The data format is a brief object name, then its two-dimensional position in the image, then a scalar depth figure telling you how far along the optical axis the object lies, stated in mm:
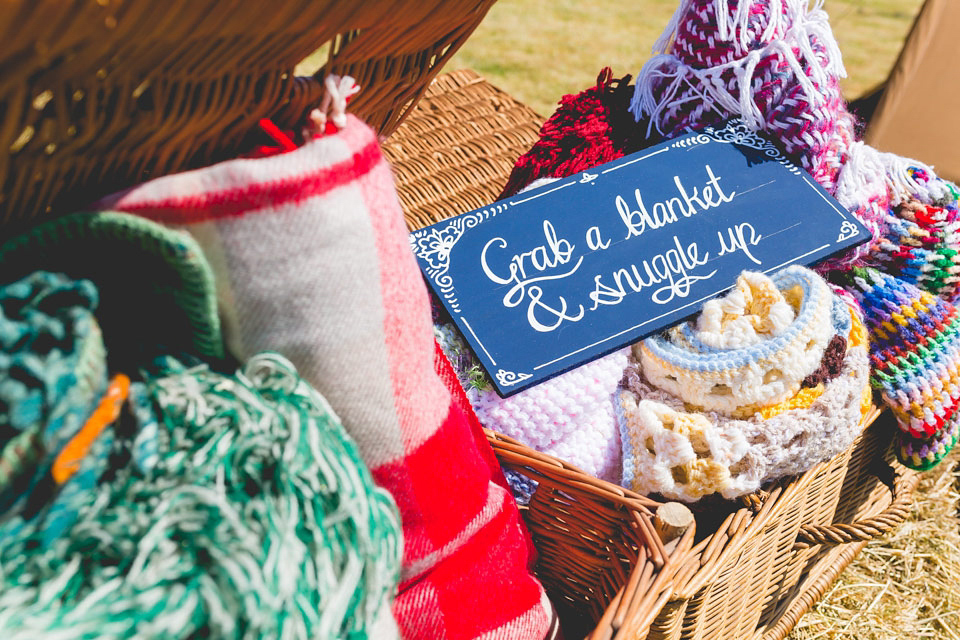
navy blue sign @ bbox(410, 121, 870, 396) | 687
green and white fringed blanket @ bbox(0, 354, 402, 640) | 308
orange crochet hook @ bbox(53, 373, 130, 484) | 312
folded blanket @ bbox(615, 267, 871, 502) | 634
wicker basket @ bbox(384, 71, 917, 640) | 567
